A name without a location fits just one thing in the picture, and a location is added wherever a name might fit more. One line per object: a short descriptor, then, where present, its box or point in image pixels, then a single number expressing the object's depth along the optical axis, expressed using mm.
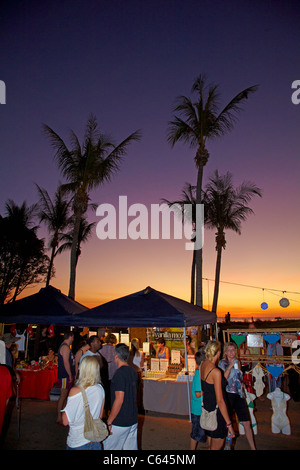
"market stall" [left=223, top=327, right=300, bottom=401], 8812
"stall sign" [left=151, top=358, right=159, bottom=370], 8562
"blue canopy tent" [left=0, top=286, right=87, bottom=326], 9117
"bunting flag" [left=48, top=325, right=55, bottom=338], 13214
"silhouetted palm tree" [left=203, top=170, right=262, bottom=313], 21125
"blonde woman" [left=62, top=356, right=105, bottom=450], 3242
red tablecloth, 9430
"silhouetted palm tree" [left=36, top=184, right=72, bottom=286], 24844
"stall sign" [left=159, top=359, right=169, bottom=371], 8516
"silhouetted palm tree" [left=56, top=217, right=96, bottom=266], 27594
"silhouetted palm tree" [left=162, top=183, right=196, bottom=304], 21125
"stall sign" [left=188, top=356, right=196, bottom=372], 8015
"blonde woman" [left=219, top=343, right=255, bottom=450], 5293
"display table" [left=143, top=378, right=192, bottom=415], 7691
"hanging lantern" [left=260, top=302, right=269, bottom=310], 18606
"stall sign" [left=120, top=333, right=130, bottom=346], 12766
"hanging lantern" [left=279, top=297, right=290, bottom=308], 18250
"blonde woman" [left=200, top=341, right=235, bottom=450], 4219
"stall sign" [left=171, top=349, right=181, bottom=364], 8773
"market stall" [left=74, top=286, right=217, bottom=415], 7406
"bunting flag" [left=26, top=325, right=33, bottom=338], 12118
